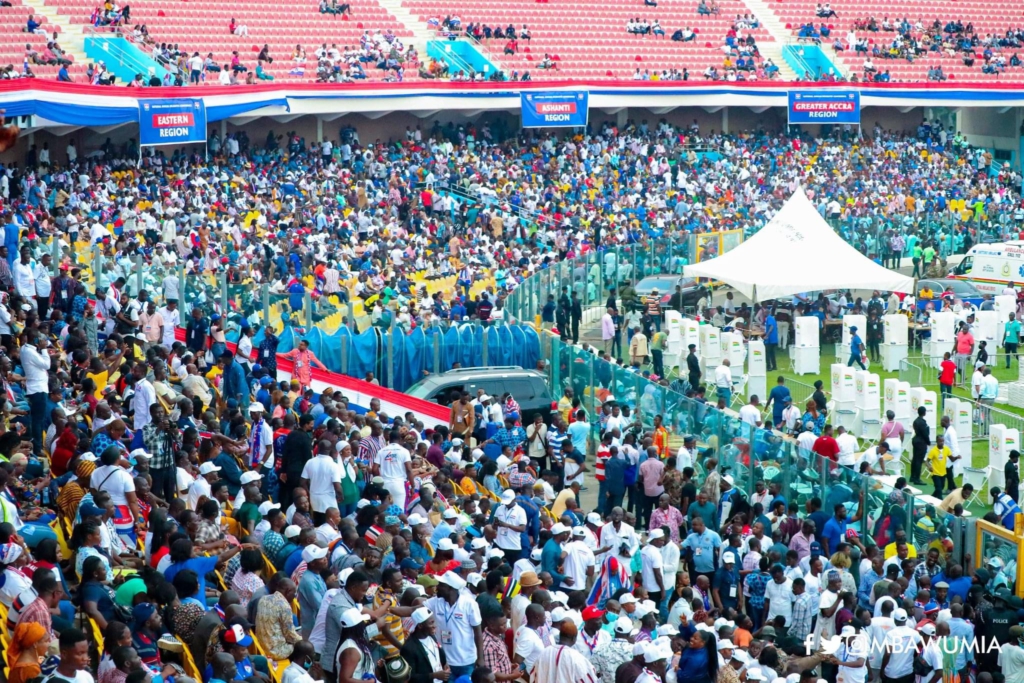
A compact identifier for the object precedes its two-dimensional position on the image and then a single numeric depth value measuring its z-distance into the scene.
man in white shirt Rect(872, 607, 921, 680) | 12.48
